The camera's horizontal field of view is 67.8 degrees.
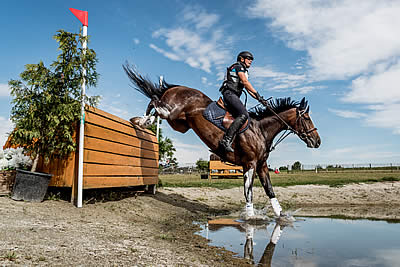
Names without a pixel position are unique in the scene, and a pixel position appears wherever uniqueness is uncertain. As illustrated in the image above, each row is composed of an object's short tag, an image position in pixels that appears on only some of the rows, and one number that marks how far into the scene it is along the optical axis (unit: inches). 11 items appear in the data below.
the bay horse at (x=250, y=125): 236.5
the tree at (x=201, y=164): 1756.9
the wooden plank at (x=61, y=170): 220.4
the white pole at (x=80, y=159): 214.7
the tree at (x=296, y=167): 1817.8
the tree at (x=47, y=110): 213.9
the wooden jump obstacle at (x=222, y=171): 884.6
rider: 227.5
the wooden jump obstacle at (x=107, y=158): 222.8
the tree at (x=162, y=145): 851.7
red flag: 239.9
